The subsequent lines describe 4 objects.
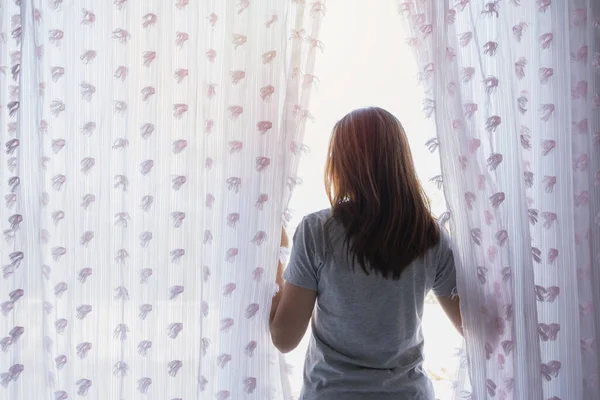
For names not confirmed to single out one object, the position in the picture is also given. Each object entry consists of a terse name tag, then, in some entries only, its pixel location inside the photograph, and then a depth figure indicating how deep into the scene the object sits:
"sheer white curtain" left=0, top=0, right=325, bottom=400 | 1.28
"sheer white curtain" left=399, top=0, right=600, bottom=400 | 1.24
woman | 1.10
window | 1.48
